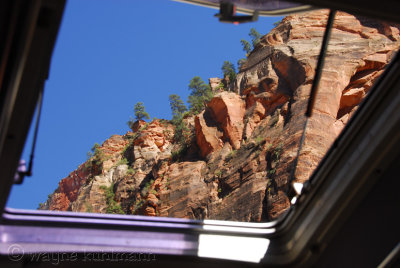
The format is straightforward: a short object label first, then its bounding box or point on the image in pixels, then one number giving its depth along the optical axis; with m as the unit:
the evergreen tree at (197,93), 43.55
